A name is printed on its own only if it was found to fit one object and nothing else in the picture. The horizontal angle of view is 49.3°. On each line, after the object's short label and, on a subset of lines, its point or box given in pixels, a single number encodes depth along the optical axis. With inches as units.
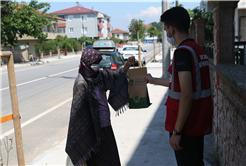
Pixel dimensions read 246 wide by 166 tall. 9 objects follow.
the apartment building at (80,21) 2938.0
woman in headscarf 115.5
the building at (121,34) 4985.2
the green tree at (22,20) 943.0
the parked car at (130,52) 831.1
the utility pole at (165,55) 474.5
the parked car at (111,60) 460.8
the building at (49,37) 1674.5
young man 80.0
